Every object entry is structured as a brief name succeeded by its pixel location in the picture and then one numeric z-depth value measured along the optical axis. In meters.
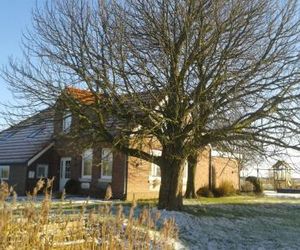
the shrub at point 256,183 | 23.70
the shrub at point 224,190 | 20.96
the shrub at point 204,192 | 20.19
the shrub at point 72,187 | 18.50
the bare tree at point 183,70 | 10.15
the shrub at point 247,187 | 24.08
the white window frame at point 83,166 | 18.01
